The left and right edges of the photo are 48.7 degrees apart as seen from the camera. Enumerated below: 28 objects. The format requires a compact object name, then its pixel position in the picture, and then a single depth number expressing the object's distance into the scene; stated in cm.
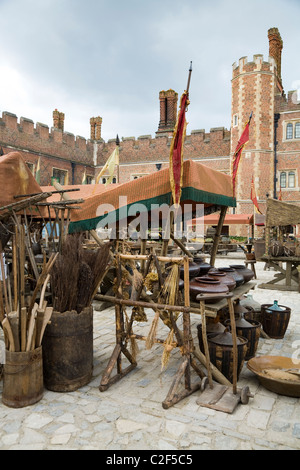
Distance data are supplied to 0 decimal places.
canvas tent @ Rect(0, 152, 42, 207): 392
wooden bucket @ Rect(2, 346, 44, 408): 303
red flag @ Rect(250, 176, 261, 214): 1363
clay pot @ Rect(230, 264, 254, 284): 501
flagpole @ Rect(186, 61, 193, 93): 329
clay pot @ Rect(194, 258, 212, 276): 457
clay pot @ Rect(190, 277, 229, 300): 361
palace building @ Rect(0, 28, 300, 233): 2281
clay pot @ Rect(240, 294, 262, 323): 534
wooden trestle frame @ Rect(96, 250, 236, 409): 323
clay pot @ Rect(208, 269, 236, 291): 402
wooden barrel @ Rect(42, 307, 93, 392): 333
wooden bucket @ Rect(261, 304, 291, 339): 509
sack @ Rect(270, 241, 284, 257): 965
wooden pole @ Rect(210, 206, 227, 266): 556
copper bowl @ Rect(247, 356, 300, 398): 326
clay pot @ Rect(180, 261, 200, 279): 412
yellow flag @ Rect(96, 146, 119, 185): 634
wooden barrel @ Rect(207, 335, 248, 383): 353
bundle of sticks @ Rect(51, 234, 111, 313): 342
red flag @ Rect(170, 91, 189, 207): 351
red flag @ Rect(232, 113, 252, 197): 559
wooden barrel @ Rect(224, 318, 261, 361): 419
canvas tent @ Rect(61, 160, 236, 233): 383
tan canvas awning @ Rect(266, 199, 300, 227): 963
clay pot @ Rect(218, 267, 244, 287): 461
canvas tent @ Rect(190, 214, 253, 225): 1775
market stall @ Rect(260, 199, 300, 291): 953
